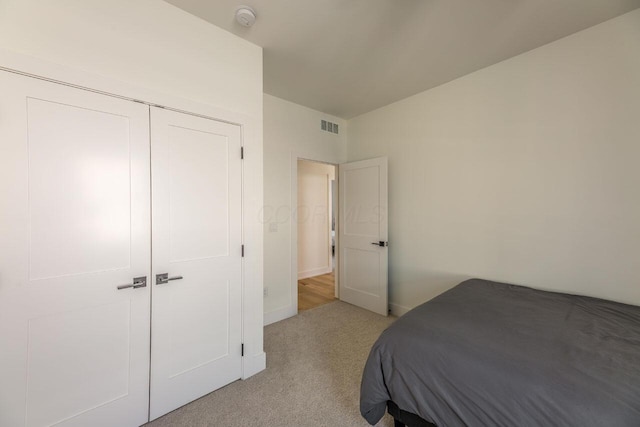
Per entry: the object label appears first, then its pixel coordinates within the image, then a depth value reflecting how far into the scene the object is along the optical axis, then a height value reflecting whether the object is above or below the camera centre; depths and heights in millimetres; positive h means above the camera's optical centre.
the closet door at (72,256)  1279 -257
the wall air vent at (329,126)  3752 +1298
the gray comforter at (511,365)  987 -714
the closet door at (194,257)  1711 -343
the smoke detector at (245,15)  1778 +1418
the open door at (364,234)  3379 -336
